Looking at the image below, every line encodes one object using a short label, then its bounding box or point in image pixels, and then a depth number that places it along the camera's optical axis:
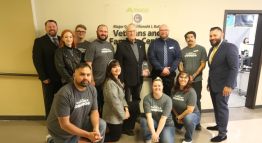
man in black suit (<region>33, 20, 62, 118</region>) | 3.23
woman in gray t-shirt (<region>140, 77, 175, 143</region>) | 2.86
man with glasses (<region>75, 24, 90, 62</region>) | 3.38
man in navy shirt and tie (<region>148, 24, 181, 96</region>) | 3.55
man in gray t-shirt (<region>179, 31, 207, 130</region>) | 3.51
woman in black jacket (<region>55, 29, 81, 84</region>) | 3.04
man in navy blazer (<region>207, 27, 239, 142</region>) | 2.97
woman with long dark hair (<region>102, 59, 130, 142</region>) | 2.98
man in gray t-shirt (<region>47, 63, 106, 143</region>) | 2.17
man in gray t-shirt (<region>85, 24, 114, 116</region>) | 3.30
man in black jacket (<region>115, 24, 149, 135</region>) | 3.40
